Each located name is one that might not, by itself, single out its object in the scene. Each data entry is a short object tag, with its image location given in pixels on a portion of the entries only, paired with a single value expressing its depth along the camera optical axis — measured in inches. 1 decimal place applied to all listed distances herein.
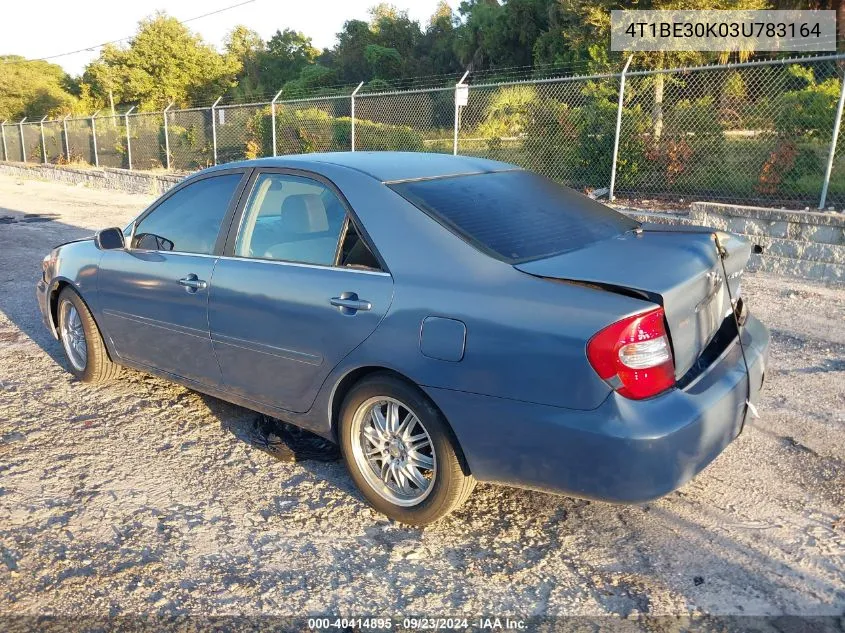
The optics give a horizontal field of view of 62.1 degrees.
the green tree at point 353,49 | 1592.0
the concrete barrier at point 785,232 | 294.0
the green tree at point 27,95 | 1889.8
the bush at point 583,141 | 403.9
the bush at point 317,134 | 543.9
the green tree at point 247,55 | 1754.4
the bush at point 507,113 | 445.1
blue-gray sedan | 102.2
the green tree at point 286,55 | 1849.2
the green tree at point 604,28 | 563.8
